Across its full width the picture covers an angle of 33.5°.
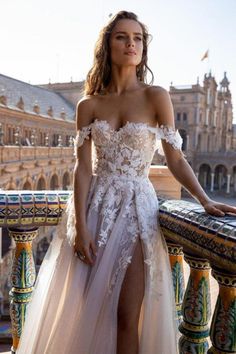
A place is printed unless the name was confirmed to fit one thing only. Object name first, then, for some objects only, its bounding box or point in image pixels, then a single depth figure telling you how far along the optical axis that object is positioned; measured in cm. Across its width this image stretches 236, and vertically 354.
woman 210
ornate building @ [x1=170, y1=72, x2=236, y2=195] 4944
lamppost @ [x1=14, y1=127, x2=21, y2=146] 2188
